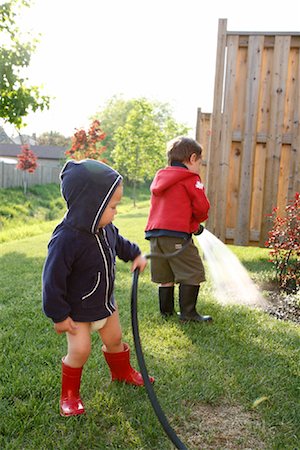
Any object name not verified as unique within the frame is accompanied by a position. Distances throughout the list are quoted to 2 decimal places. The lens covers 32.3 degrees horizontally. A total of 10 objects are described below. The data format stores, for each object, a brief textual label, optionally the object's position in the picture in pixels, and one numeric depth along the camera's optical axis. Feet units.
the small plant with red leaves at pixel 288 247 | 16.70
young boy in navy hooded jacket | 7.80
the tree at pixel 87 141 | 74.23
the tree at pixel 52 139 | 233.14
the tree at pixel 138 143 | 99.81
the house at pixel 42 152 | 193.26
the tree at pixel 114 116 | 163.30
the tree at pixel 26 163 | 84.33
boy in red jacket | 13.17
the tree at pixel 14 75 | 34.63
